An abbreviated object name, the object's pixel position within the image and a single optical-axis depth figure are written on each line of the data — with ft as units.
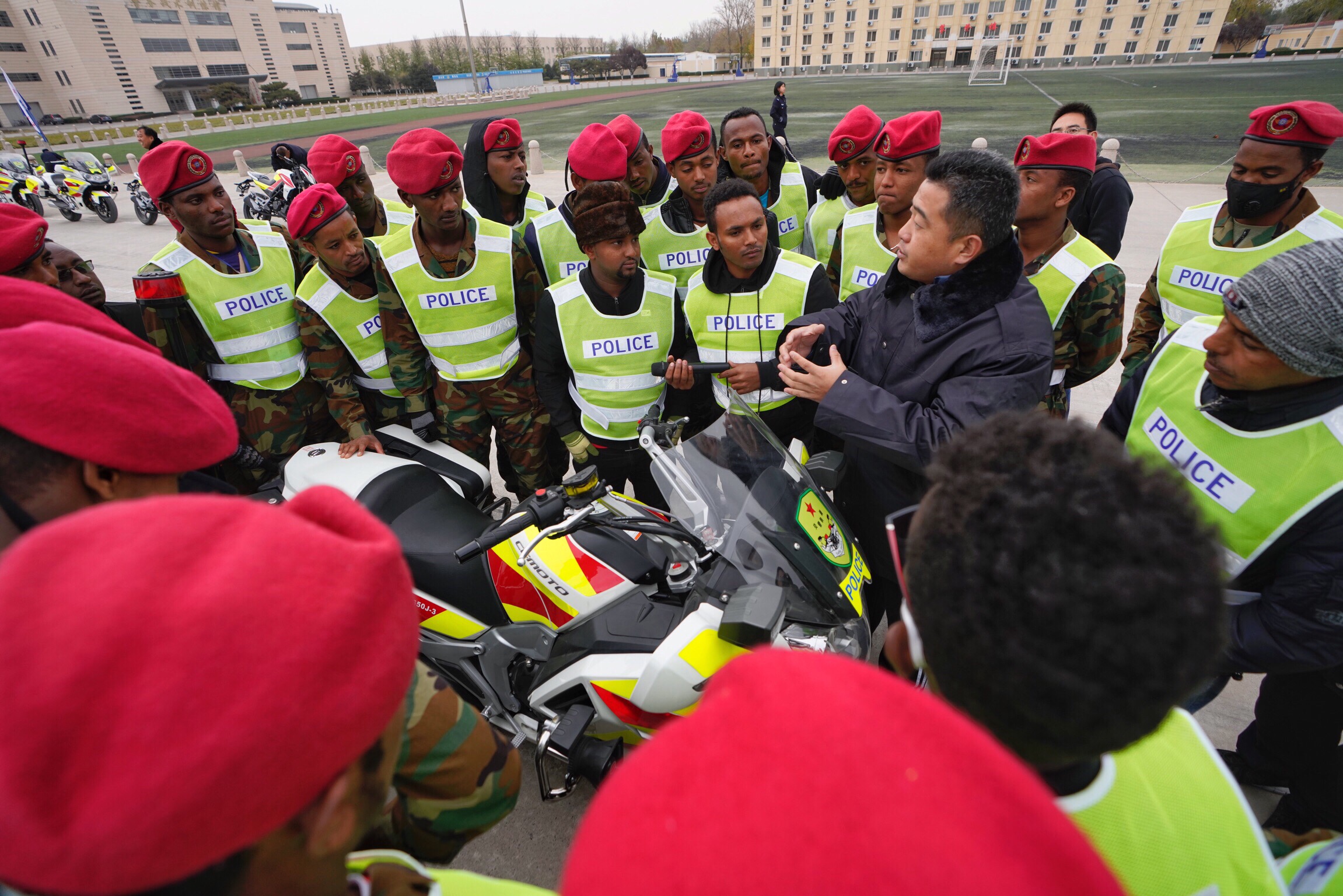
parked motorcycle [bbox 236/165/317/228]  25.67
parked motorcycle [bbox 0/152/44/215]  36.99
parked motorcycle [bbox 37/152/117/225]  37.81
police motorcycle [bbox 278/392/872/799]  5.46
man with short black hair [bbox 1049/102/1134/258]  13.03
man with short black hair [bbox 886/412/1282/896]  2.06
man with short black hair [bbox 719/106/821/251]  13.39
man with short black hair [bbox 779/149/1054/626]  5.64
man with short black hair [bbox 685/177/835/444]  8.58
